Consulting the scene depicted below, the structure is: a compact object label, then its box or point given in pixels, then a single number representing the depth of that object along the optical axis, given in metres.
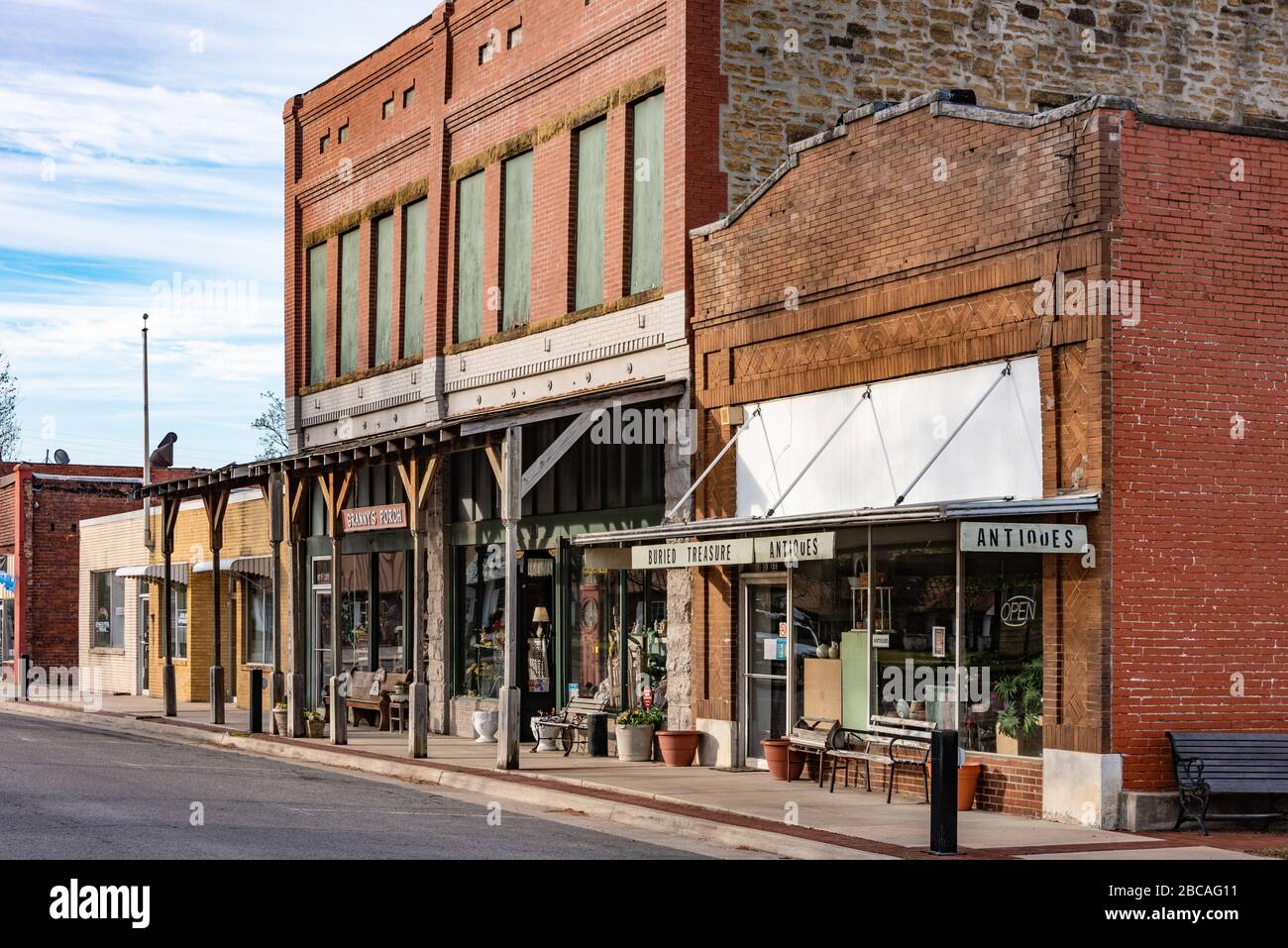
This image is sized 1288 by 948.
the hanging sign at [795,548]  17.09
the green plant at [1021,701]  16.48
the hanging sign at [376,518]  26.25
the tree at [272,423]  82.50
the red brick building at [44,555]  47.56
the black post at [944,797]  13.55
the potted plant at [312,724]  26.36
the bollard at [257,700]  26.95
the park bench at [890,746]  17.52
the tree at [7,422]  77.62
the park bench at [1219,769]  15.23
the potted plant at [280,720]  26.89
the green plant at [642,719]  22.22
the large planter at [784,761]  19.50
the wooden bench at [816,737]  18.61
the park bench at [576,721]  23.31
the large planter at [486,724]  25.58
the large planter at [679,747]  21.22
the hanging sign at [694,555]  18.50
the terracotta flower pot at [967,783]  16.84
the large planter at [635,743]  22.08
